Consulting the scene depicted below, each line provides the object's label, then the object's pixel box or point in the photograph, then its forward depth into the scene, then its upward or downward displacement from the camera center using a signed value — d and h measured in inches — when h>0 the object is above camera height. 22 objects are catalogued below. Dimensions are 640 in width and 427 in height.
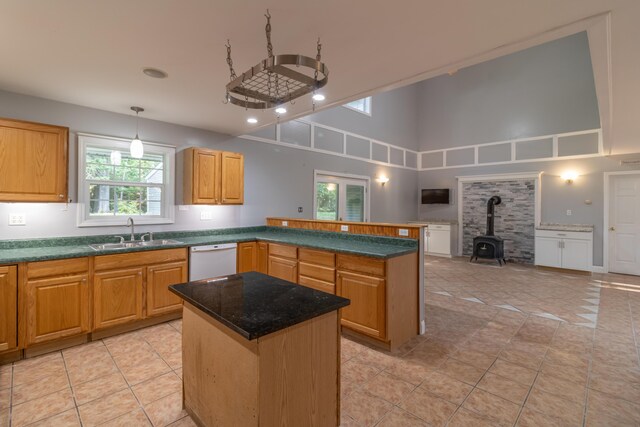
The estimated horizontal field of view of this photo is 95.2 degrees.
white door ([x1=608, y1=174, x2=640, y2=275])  223.8 -7.0
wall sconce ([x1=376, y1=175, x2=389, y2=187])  291.8 +34.5
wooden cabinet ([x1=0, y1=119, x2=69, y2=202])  103.3 +18.1
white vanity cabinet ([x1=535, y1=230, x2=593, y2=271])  225.1 -27.1
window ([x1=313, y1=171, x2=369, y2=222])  237.0 +14.4
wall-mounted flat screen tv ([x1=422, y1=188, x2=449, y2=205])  317.4 +19.9
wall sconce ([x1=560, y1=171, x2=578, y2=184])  245.4 +33.1
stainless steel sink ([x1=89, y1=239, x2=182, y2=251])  126.4 -15.0
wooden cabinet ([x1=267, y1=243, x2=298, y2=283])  137.7 -24.2
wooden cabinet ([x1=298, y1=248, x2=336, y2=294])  120.5 -24.3
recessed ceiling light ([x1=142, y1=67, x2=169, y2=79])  93.2 +45.4
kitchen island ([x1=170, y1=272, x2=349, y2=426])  50.3 -27.4
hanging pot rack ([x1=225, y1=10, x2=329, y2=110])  51.6 +26.4
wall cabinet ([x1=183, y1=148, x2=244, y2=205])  149.7 +18.7
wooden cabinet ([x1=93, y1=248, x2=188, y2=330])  112.7 -30.2
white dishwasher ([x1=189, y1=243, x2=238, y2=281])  136.8 -23.7
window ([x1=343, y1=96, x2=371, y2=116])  274.3 +103.1
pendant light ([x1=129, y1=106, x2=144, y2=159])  123.3 +26.7
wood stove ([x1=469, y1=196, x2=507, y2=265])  261.9 -26.5
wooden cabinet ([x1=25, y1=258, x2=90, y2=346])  99.5 -31.6
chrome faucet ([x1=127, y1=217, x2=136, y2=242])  138.0 -6.6
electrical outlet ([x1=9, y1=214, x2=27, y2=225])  113.5 -3.5
